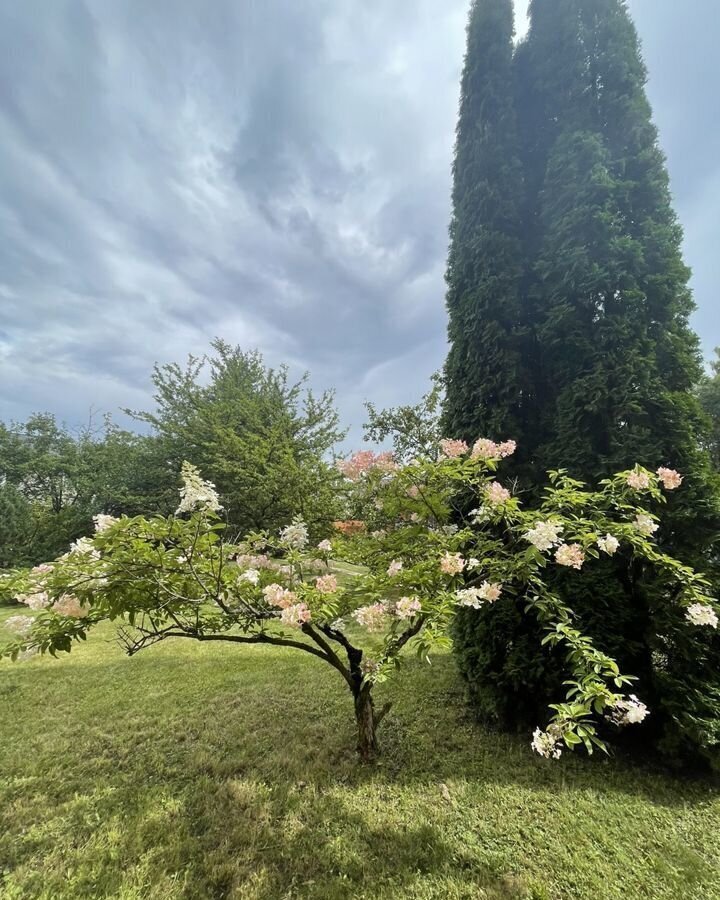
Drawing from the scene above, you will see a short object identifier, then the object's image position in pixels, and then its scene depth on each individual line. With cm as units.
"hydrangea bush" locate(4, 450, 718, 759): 202
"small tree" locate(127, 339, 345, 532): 891
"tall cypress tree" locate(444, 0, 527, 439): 376
